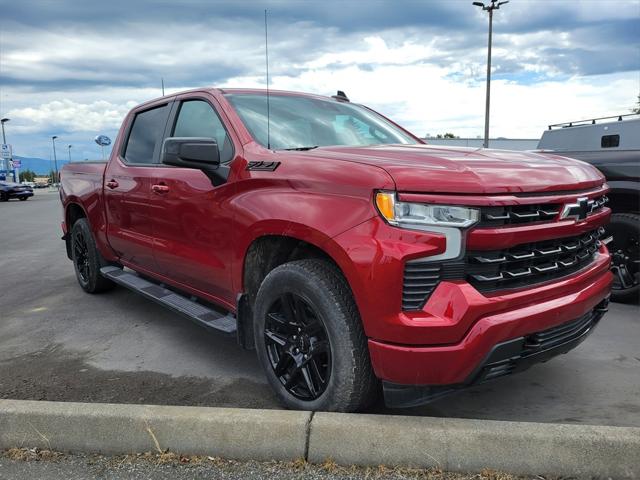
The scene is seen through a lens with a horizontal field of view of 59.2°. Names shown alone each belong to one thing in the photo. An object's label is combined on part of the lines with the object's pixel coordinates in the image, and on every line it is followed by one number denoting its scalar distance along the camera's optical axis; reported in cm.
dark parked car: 3162
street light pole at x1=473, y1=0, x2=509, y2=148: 2706
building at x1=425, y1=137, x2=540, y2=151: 3150
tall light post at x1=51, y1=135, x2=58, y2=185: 8908
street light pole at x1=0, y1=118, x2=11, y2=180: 5269
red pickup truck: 244
